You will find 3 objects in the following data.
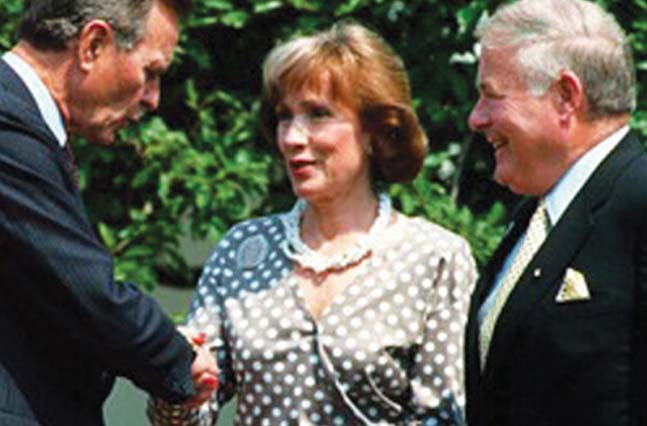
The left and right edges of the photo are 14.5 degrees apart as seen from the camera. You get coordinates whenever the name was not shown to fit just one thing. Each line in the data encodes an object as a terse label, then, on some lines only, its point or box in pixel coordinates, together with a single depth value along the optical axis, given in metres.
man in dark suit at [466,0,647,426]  5.32
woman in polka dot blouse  6.23
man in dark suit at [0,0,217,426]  5.14
